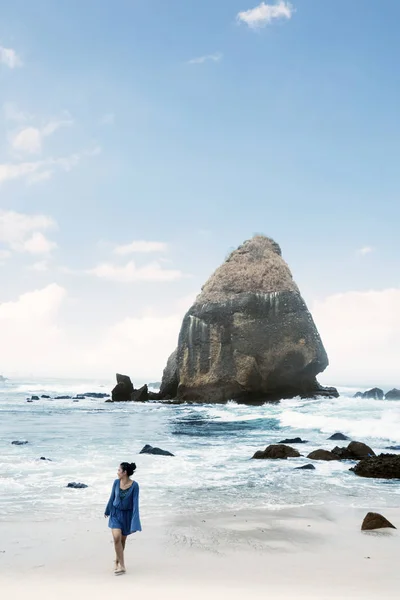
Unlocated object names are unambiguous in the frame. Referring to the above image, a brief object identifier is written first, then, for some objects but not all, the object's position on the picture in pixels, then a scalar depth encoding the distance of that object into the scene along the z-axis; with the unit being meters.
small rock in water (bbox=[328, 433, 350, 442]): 26.12
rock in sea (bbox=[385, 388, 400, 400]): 83.17
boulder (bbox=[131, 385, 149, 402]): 59.94
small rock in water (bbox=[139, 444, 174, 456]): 20.00
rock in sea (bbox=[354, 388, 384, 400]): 87.33
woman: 7.88
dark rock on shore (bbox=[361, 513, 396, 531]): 10.54
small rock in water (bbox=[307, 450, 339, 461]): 19.47
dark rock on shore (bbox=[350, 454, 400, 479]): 16.48
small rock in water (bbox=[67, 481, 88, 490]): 14.11
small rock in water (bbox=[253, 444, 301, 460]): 19.45
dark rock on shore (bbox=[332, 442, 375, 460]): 19.89
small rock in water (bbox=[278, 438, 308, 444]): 23.89
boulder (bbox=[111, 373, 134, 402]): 61.25
